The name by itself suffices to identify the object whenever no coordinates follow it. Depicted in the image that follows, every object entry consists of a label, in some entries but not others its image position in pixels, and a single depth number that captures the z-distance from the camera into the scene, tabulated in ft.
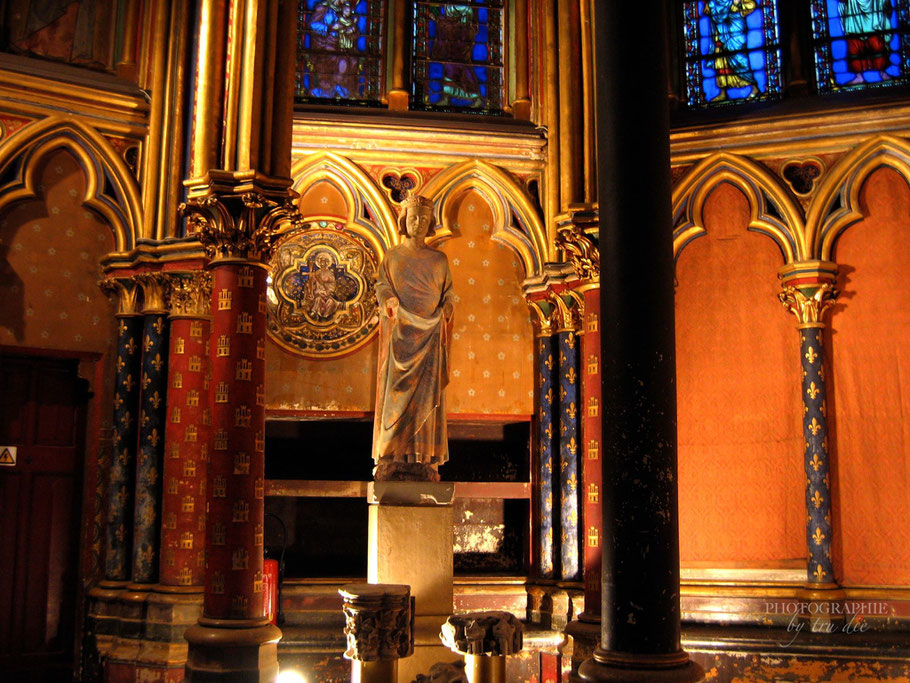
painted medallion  30.42
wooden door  26.68
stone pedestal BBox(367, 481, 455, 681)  23.16
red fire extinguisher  26.84
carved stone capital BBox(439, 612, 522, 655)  17.71
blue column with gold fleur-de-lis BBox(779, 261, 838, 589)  27.14
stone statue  24.31
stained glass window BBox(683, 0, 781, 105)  31.24
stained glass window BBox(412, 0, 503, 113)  32.99
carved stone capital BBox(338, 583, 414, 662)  18.21
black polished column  16.08
